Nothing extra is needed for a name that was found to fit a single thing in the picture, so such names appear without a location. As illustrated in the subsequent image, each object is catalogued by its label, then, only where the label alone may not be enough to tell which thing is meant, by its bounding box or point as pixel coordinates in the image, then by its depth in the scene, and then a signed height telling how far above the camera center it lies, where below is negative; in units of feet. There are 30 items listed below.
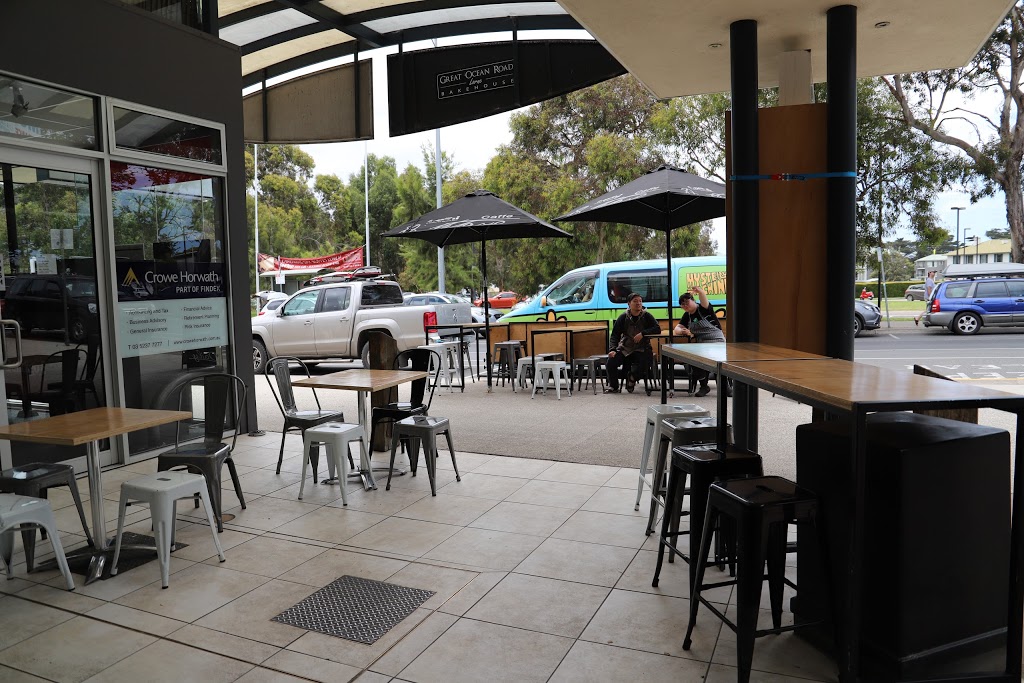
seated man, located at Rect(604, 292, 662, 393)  32.55 -2.49
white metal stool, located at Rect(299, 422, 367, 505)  17.26 -3.45
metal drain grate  11.05 -4.94
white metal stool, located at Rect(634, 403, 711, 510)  15.23 -2.66
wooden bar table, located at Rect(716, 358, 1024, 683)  8.01 -1.42
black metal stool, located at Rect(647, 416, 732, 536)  13.64 -2.78
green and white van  38.24 -0.34
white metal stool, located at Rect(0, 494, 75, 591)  11.79 -3.49
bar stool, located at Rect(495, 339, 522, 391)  35.55 -3.22
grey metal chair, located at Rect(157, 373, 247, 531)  15.43 -3.28
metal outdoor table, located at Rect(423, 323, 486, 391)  35.03 -1.86
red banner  101.55 +4.40
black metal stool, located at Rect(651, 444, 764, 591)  11.15 -2.82
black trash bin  8.54 -3.08
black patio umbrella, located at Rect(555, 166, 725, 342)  27.80 +3.24
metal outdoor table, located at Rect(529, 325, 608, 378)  34.09 -2.04
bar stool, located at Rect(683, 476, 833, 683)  8.77 -2.89
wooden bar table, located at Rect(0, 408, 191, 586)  12.52 -2.28
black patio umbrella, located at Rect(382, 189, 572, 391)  31.63 +2.85
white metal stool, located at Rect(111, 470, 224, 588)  12.71 -3.47
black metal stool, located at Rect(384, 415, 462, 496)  17.89 -3.41
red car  91.20 -1.44
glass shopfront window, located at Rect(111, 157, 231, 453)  20.99 +0.40
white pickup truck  42.39 -1.67
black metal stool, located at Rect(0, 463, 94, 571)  13.42 -3.31
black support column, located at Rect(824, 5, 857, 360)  14.42 +2.27
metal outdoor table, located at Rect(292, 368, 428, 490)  18.11 -2.24
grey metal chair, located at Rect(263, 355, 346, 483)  19.36 -3.20
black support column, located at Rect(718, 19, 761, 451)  15.14 +1.28
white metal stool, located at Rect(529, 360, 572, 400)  31.84 -3.80
